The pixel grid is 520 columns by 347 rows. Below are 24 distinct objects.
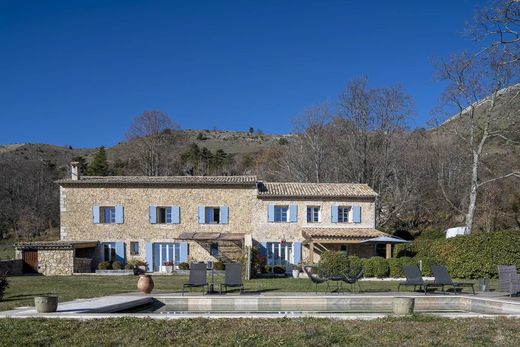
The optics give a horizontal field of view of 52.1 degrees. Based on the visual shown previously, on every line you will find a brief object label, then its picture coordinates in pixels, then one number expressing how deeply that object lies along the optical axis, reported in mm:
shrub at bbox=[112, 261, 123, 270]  26562
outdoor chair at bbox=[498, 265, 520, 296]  13042
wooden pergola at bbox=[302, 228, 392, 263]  25484
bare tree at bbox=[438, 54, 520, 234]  25828
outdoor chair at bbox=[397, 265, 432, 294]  14540
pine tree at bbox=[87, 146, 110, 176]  49828
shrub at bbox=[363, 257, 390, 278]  22016
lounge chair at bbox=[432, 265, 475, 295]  14102
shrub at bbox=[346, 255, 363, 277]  20336
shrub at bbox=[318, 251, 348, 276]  20609
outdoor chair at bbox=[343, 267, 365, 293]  14297
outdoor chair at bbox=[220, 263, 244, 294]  14125
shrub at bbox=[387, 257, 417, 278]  22078
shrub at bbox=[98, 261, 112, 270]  26500
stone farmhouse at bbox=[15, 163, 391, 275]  27359
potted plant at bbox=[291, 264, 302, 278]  23984
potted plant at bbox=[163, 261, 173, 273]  26948
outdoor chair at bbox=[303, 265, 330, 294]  14359
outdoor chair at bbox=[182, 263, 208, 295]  14086
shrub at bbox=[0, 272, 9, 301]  13135
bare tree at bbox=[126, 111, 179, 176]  47281
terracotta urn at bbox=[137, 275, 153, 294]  13691
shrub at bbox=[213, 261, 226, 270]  26453
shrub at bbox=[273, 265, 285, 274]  25641
